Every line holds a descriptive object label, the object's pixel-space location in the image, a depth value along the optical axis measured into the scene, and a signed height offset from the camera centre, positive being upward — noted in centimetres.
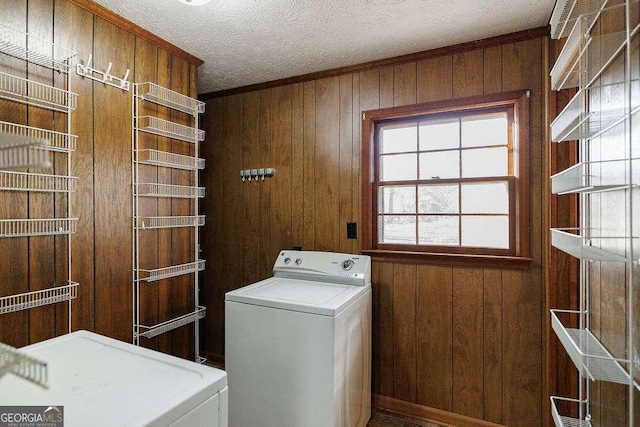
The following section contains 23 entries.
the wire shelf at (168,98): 211 +76
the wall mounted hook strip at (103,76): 180 +76
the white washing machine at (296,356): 172 -76
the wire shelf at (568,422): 119 -76
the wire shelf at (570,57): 108 +53
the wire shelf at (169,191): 213 +16
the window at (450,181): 213 +22
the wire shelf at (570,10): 111 +68
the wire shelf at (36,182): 149 +15
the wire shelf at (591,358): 92 -43
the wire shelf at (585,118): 102 +30
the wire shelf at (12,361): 60 -27
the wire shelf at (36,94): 149 +57
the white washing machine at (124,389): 84 -48
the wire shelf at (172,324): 206 -70
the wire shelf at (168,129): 210 +56
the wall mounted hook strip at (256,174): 287 +34
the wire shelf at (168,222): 213 -5
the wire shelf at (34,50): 150 +77
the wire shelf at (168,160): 211 +36
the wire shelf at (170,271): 212 -37
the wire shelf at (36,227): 150 -6
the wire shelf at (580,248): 88 -11
